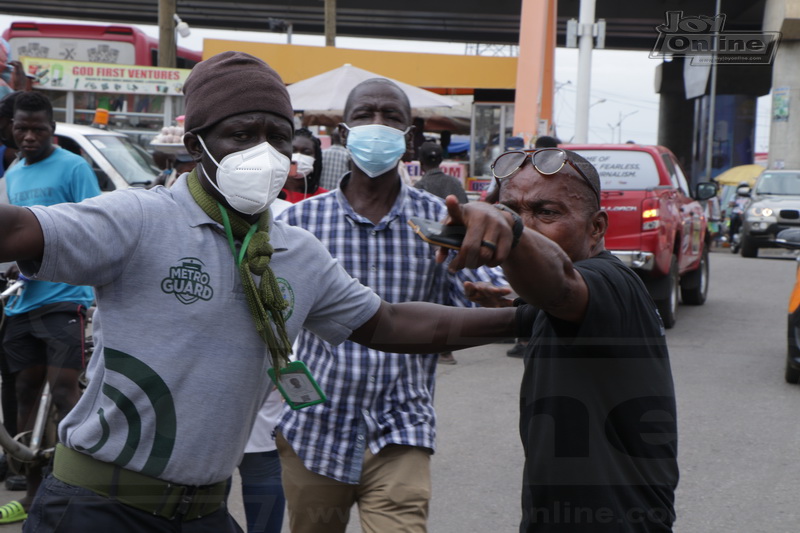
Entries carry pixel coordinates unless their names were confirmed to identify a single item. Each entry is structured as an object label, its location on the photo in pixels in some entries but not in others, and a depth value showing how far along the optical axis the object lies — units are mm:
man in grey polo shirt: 2246
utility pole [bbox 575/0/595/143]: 18375
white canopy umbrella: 15242
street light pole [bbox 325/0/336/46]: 28000
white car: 11633
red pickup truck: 10242
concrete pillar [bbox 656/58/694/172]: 51688
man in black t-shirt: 2232
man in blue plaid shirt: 3279
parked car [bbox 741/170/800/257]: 20469
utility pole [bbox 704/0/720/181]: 36494
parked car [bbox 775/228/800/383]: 7972
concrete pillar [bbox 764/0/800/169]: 32906
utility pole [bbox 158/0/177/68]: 21219
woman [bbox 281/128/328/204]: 7082
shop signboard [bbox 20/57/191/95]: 18328
